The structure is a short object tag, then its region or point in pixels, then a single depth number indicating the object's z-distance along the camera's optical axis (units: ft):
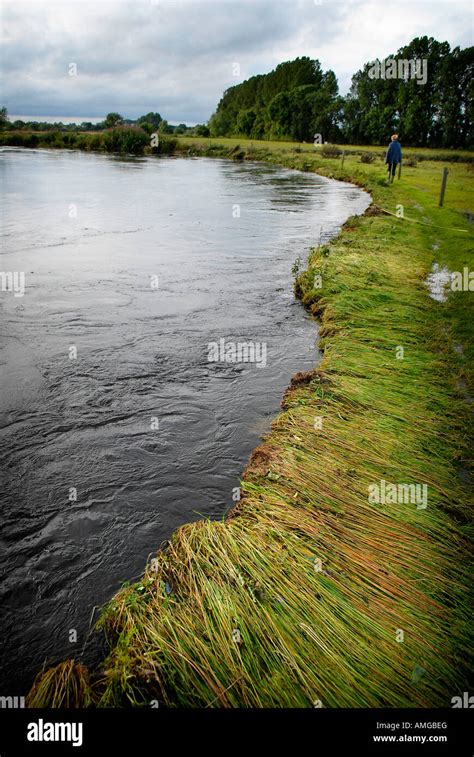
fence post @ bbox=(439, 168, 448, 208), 64.90
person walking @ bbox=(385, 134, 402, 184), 85.05
